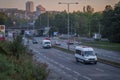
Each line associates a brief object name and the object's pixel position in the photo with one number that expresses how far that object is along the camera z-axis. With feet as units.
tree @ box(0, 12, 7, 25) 318.61
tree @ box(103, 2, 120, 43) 356.52
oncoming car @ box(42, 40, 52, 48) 303.58
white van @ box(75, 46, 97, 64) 159.94
